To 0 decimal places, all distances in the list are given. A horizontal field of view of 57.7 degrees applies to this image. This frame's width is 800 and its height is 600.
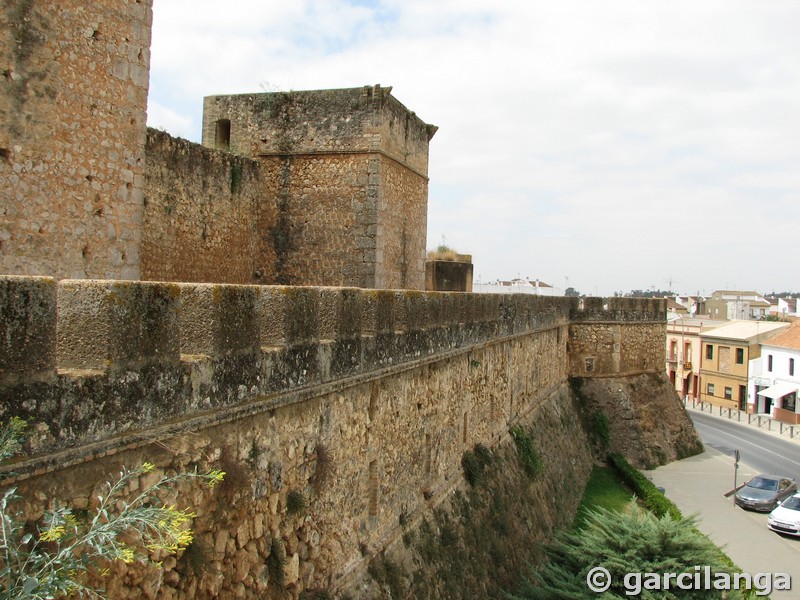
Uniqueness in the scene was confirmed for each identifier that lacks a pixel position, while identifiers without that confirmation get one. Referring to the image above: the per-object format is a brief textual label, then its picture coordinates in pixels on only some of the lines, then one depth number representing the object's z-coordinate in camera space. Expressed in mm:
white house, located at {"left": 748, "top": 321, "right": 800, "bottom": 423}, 37781
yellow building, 42469
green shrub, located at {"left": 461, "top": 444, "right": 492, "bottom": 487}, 10805
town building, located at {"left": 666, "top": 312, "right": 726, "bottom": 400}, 47438
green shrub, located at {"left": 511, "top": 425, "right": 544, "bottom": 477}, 14125
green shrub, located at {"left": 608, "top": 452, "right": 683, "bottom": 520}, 17125
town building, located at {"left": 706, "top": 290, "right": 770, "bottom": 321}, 67688
